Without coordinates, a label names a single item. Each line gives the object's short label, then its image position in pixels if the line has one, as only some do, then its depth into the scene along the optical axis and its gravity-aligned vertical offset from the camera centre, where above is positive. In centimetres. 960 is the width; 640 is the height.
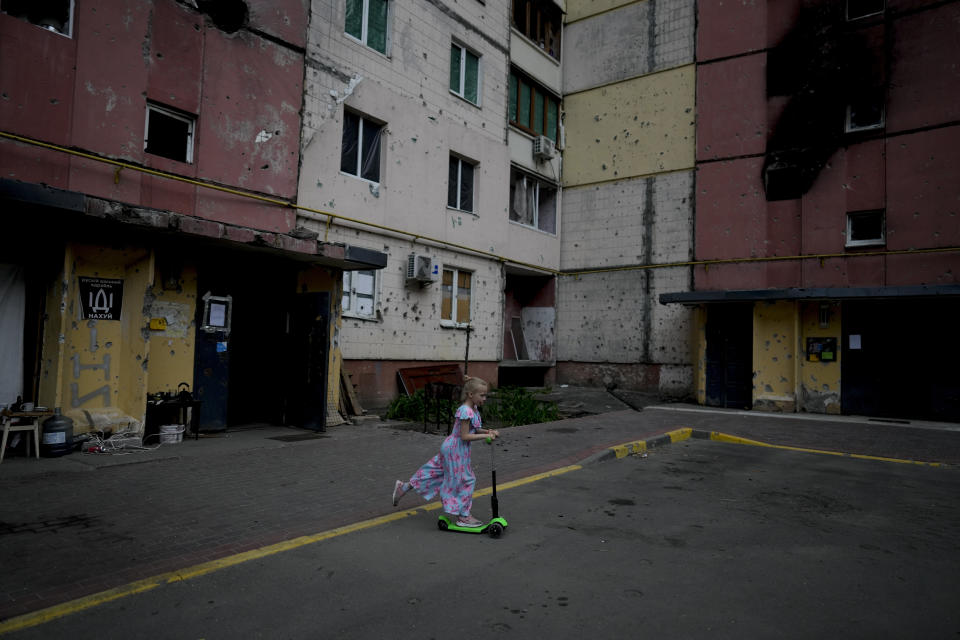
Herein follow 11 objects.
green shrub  1202 -131
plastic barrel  727 -125
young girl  489 -93
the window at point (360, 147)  1292 +444
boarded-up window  1559 +138
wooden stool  702 -106
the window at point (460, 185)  1594 +448
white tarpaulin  772 +7
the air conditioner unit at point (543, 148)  1859 +642
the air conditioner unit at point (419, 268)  1385 +186
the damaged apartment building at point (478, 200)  830 +325
